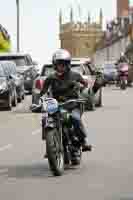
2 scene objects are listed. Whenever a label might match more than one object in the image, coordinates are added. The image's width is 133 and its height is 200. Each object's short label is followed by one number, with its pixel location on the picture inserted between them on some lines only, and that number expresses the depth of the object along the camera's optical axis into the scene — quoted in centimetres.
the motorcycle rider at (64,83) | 1190
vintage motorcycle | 1130
